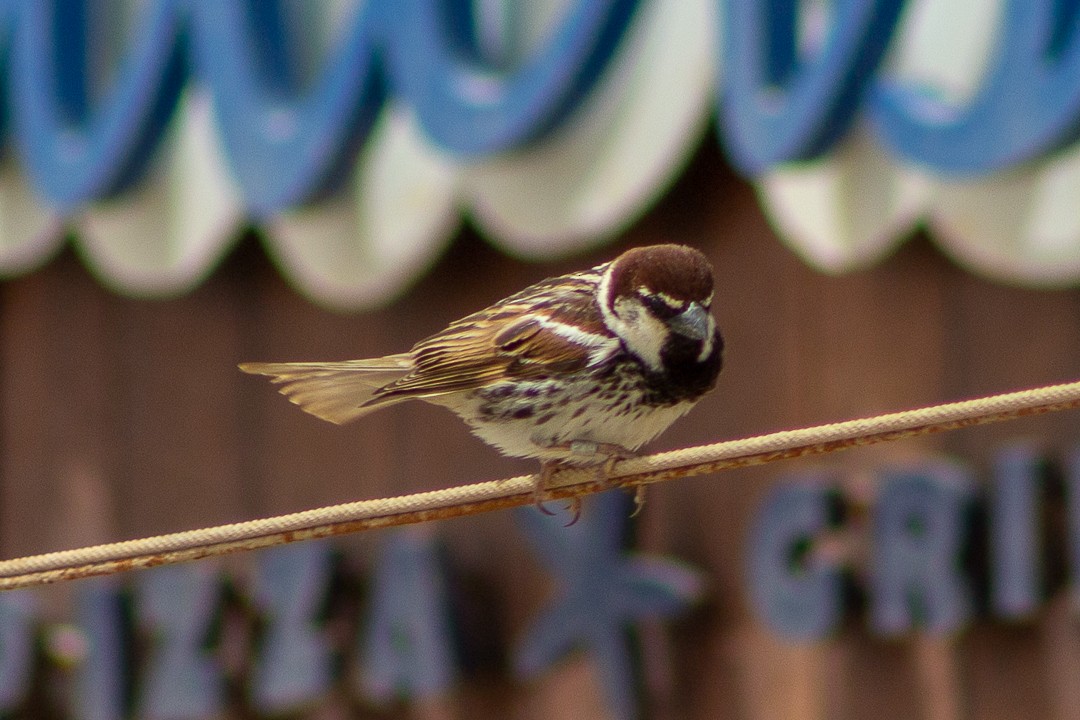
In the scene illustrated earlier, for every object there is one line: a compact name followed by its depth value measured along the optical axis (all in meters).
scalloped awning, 7.21
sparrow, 4.95
